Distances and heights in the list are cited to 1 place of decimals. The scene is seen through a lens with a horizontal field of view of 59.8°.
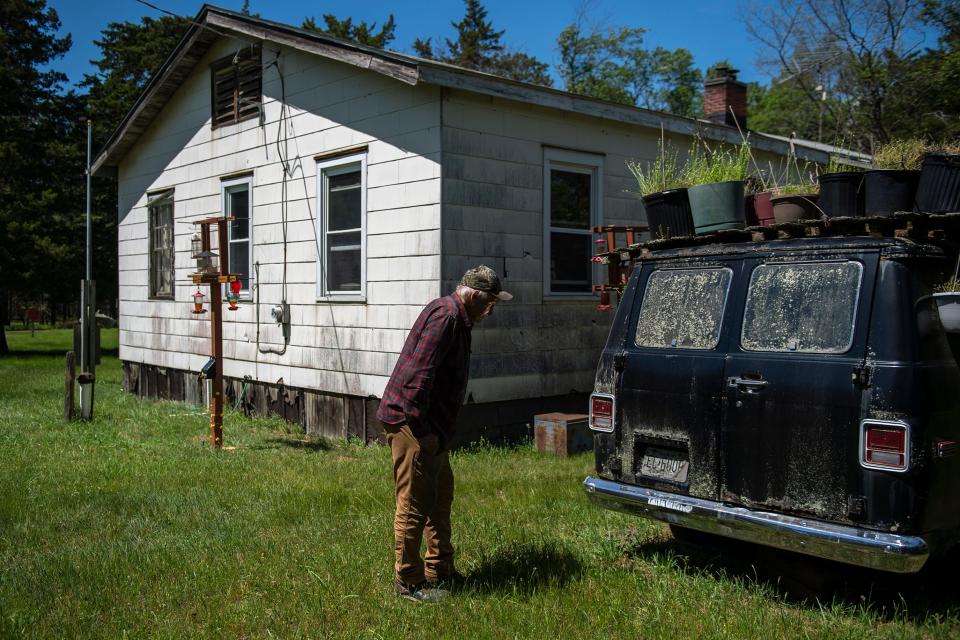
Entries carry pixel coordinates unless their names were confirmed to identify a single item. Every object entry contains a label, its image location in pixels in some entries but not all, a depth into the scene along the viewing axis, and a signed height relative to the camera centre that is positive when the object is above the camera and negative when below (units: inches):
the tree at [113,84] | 1195.3 +330.4
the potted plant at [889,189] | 193.8 +24.8
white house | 362.9 +44.2
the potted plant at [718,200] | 223.0 +25.7
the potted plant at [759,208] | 229.5 +24.4
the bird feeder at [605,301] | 353.9 -2.6
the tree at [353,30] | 1653.5 +529.5
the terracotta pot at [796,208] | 215.5 +22.9
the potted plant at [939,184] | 185.9 +25.1
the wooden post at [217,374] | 366.3 -35.3
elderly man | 185.8 -26.5
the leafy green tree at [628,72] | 1755.7 +497.2
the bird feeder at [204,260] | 378.6 +15.4
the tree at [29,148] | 984.9 +179.7
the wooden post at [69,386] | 432.1 -48.8
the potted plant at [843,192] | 202.2 +25.1
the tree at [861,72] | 833.5 +239.1
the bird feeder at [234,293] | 465.9 +0.7
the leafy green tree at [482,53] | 1819.6 +560.4
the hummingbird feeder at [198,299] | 447.8 -3.0
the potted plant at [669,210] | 232.7 +24.0
